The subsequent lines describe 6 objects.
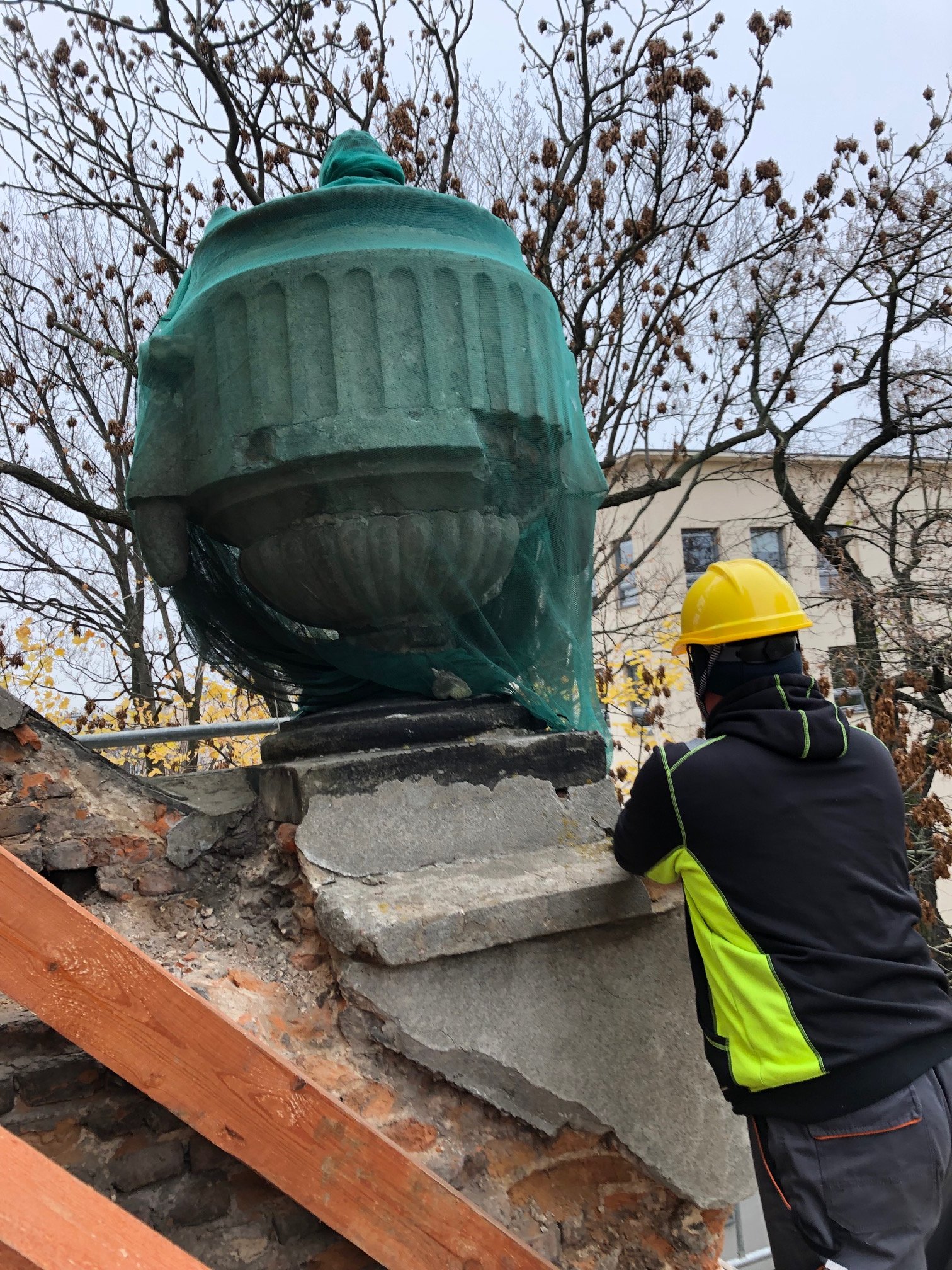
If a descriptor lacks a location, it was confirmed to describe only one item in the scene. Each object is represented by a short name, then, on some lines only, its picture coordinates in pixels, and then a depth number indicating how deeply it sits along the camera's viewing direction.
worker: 1.50
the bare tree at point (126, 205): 5.96
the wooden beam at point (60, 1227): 1.01
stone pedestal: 1.80
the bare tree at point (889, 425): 6.46
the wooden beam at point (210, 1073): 1.39
